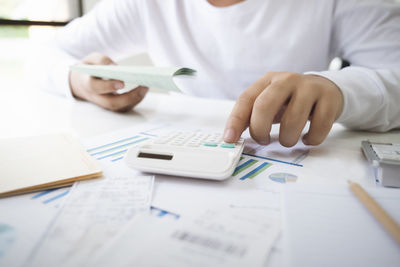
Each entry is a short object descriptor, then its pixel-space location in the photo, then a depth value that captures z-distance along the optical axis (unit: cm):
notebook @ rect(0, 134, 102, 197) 26
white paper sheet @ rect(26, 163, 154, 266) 18
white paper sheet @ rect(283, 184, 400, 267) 17
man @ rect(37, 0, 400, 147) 36
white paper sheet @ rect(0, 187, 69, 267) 18
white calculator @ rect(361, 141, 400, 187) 26
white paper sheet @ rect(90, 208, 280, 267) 17
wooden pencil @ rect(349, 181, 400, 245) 18
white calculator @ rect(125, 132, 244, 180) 27
